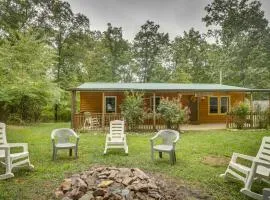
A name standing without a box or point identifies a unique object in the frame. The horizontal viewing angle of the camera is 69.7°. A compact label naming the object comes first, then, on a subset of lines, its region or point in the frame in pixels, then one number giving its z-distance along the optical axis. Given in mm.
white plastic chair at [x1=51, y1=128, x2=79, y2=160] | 5540
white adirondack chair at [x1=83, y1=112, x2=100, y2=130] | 10332
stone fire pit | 3269
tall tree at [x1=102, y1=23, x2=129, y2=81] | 22298
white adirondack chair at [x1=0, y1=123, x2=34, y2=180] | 4212
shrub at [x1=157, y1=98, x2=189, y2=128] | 9918
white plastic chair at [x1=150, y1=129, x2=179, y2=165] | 5282
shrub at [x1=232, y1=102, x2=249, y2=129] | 10793
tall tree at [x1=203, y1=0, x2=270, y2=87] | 19391
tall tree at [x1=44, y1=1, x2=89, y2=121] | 17635
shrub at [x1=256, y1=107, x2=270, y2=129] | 10944
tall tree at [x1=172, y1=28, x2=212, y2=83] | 23073
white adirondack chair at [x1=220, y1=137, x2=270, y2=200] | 3540
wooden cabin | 10590
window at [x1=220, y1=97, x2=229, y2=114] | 13611
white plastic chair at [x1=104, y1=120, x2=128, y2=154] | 6224
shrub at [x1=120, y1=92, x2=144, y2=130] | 9918
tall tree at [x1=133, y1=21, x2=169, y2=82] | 22674
